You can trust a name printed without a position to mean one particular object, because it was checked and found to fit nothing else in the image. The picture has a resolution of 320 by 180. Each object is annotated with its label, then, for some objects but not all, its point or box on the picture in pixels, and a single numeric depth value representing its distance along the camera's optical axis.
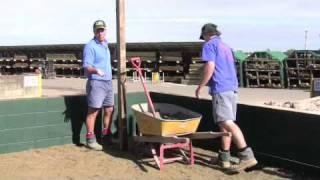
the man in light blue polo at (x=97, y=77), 7.57
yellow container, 6.62
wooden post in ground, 7.75
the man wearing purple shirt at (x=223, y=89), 6.48
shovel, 7.14
